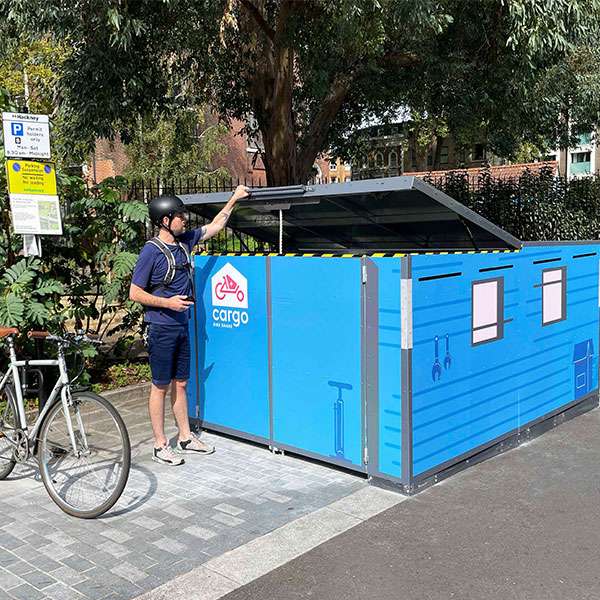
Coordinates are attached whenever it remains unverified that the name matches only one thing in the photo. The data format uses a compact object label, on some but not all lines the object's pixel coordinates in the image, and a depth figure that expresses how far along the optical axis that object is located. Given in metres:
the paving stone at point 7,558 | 3.50
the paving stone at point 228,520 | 3.93
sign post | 5.20
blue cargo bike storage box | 4.29
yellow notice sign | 5.26
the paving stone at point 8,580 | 3.27
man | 4.73
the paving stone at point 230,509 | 4.07
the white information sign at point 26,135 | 5.16
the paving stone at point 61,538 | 3.72
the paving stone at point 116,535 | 3.74
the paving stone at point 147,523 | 3.90
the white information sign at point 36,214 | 5.36
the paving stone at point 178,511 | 4.05
